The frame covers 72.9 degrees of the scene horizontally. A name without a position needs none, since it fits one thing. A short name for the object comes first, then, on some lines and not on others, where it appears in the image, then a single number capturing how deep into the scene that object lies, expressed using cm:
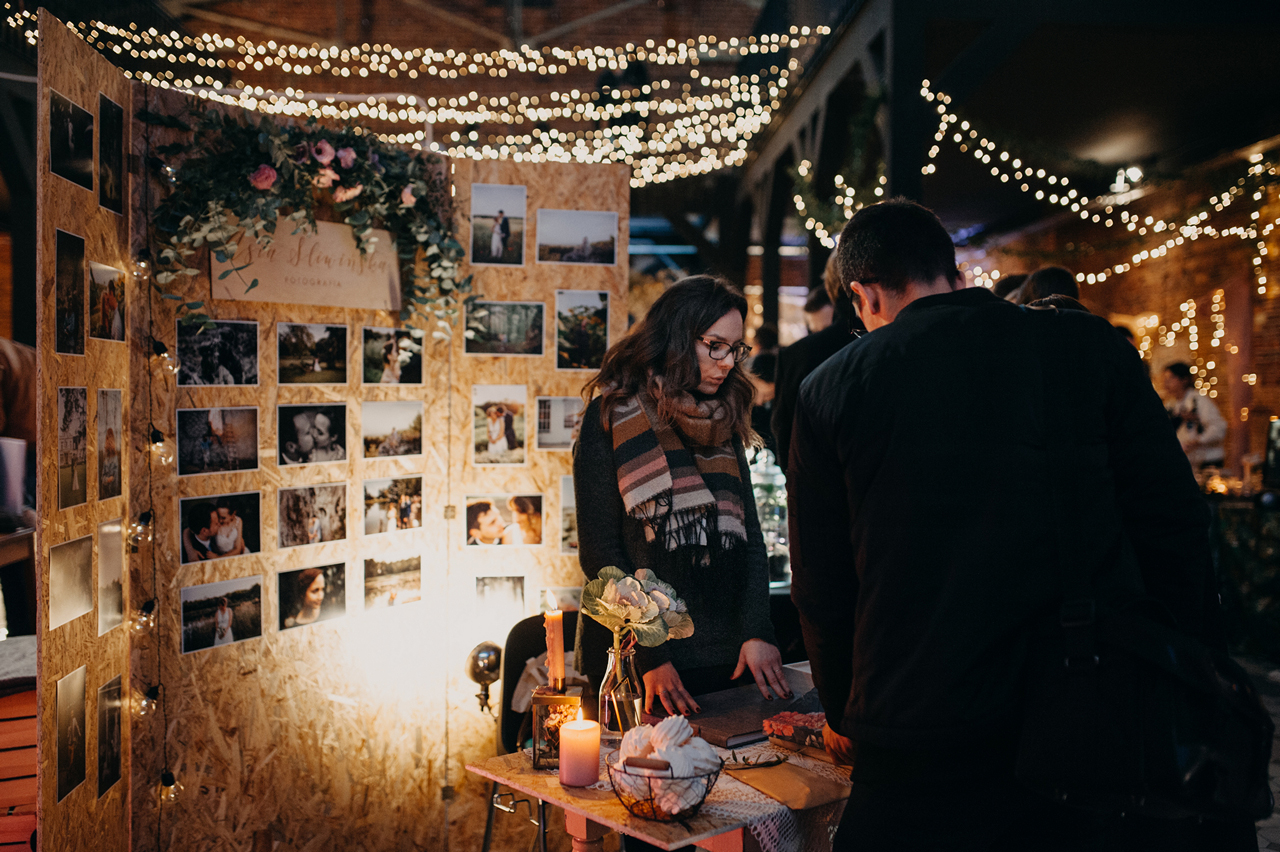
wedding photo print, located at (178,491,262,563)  238
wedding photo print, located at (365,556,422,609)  272
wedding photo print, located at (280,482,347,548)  255
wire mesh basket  142
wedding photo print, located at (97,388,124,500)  212
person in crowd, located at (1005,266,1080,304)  276
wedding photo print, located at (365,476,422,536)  270
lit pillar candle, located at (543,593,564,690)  172
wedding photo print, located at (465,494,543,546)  286
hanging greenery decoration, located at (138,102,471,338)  227
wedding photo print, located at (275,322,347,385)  253
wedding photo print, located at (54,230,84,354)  191
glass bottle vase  171
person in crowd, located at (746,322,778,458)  382
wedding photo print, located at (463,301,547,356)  284
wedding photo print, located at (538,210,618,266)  288
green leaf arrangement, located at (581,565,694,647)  162
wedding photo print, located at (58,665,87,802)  196
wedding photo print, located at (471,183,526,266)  281
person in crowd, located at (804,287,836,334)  420
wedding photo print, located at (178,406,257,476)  237
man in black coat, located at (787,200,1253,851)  126
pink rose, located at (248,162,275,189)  229
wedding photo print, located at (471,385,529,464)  284
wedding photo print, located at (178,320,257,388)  236
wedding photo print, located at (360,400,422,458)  269
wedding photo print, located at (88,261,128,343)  206
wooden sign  242
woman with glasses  199
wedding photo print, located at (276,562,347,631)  256
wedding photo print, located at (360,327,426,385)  268
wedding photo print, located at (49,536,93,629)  192
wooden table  140
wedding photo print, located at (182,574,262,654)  238
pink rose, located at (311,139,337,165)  238
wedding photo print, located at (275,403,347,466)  254
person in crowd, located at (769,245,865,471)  288
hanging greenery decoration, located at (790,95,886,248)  478
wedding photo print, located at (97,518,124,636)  214
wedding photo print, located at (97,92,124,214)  209
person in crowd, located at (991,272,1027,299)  322
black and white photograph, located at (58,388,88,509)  194
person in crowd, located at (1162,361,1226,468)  539
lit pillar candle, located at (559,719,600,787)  156
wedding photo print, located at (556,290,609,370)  290
